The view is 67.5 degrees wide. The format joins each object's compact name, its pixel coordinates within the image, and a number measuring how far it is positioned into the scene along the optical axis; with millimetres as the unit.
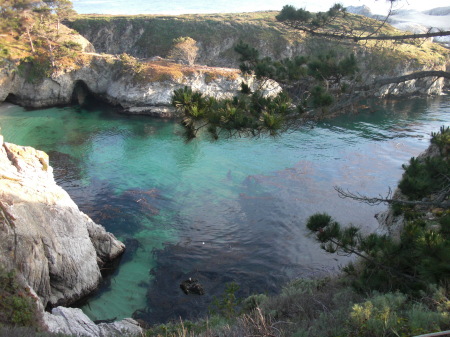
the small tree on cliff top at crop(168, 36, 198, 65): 54469
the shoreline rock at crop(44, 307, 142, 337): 9875
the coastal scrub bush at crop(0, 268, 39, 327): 8859
